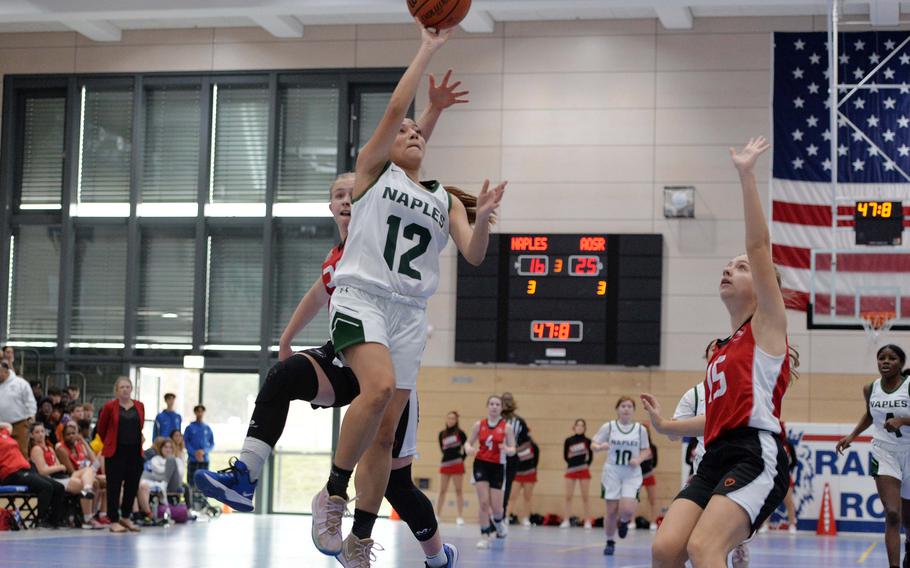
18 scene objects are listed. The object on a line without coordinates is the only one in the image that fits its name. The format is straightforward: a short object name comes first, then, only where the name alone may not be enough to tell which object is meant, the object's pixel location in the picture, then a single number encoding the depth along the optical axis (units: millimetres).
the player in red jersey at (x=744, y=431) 5023
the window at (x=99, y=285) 24344
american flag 20984
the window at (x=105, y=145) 24625
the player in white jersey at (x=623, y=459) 15349
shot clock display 19172
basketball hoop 19969
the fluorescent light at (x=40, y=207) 24781
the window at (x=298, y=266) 23609
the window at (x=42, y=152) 24938
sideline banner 20312
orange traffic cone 20156
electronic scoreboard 21000
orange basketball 6160
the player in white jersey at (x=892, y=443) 10766
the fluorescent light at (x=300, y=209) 23688
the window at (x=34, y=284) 24609
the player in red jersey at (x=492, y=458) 16484
